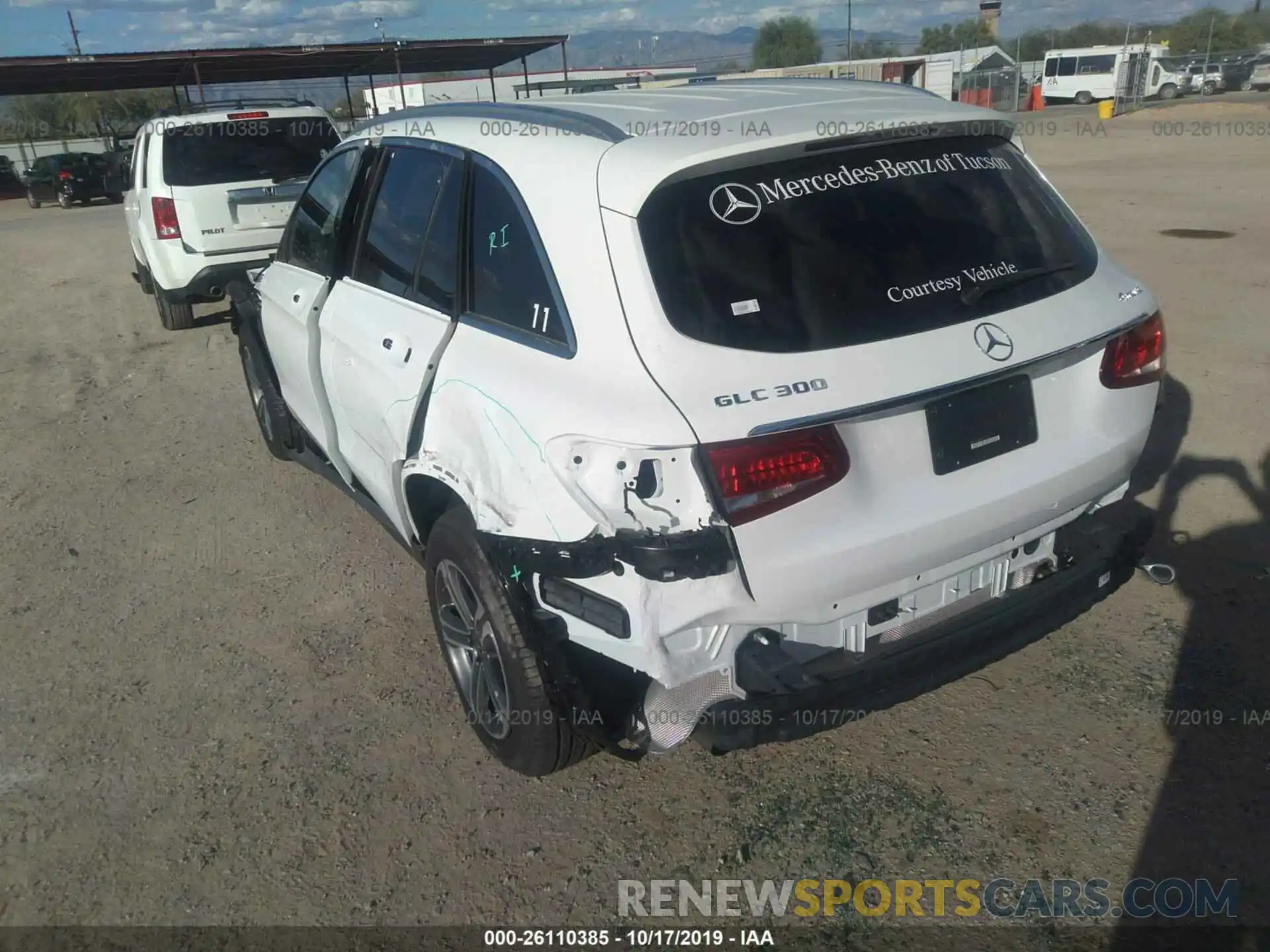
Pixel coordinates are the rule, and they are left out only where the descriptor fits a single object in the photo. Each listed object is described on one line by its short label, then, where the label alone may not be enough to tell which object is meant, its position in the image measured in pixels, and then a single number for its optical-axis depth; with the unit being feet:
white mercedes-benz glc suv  7.65
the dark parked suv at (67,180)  90.58
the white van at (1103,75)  124.06
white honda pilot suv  28.99
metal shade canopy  70.59
